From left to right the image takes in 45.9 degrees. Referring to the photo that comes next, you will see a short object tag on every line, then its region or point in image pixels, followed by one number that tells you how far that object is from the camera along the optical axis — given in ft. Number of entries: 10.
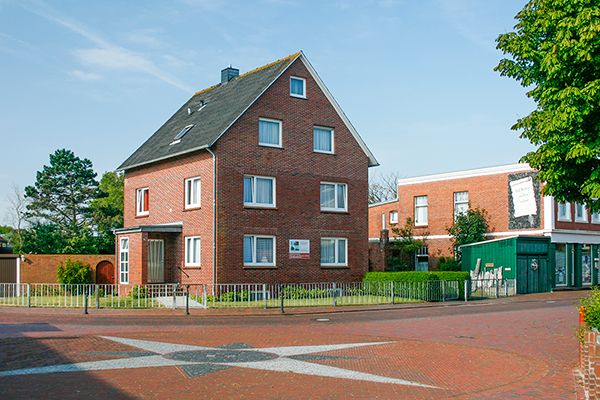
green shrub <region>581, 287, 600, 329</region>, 35.40
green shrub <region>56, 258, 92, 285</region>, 121.19
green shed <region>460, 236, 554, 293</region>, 127.13
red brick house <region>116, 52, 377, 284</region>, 102.27
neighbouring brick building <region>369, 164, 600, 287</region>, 135.13
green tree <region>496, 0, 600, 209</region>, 46.44
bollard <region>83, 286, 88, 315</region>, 79.74
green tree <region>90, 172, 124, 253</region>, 185.06
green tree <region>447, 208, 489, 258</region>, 141.49
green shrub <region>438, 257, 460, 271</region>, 140.36
